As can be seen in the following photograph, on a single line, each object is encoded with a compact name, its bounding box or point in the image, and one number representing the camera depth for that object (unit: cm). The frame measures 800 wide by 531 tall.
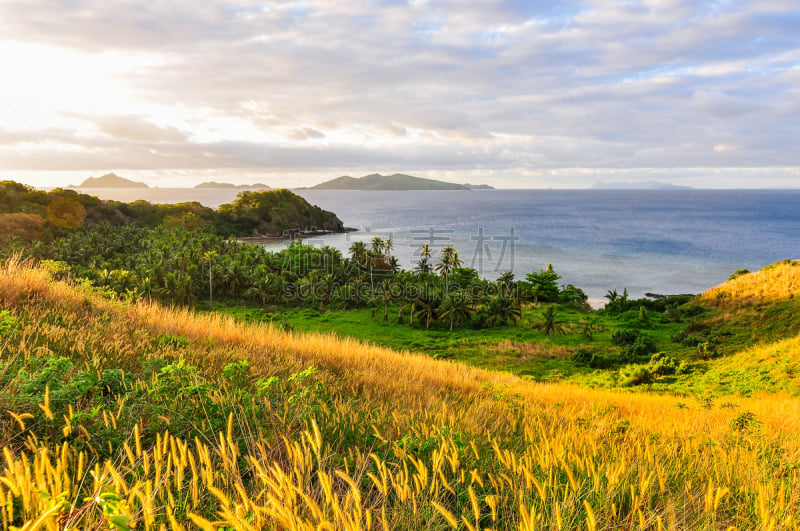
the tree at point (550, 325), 5000
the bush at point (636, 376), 2736
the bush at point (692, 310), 4847
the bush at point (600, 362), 3588
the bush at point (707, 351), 3203
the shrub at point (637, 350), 3644
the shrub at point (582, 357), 3672
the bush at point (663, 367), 2856
